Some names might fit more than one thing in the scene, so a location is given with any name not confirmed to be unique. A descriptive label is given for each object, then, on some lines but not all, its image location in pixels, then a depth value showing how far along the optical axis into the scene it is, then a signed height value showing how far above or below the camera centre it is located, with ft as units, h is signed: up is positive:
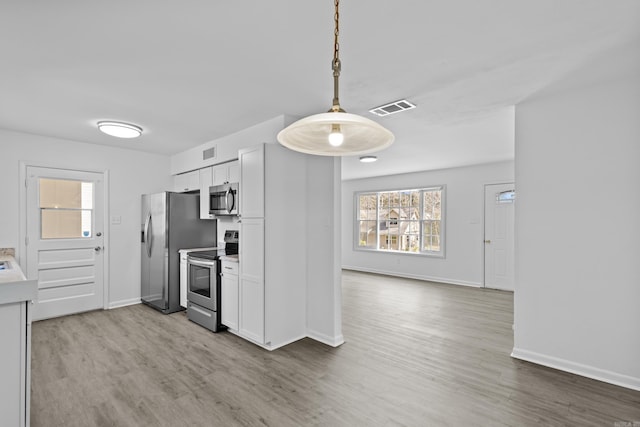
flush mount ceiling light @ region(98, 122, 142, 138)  12.00 +3.28
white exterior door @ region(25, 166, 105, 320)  13.87 -1.20
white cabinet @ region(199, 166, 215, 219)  14.89 +1.13
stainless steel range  12.50 -3.08
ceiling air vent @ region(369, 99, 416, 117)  10.07 +3.53
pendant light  4.46 +1.19
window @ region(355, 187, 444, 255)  23.29 -0.58
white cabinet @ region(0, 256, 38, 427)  5.80 -2.58
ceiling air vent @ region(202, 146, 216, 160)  14.85 +2.90
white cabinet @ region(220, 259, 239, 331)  11.91 -3.20
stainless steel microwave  13.07 +0.62
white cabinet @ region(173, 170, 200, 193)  15.94 +1.70
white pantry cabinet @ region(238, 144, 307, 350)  10.89 -1.16
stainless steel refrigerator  14.88 -1.25
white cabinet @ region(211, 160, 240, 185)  13.43 +1.80
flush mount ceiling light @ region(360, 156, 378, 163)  18.04 +3.17
